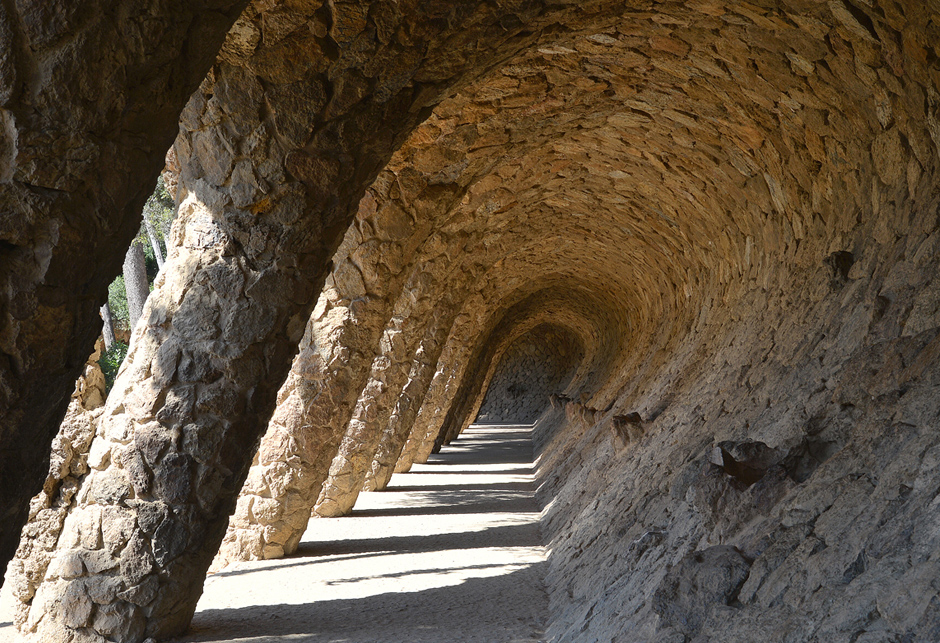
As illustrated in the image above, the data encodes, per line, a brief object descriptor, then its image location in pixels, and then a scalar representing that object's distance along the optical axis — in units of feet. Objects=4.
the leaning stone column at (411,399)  31.89
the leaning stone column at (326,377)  18.81
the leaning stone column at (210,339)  10.90
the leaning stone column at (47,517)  12.07
